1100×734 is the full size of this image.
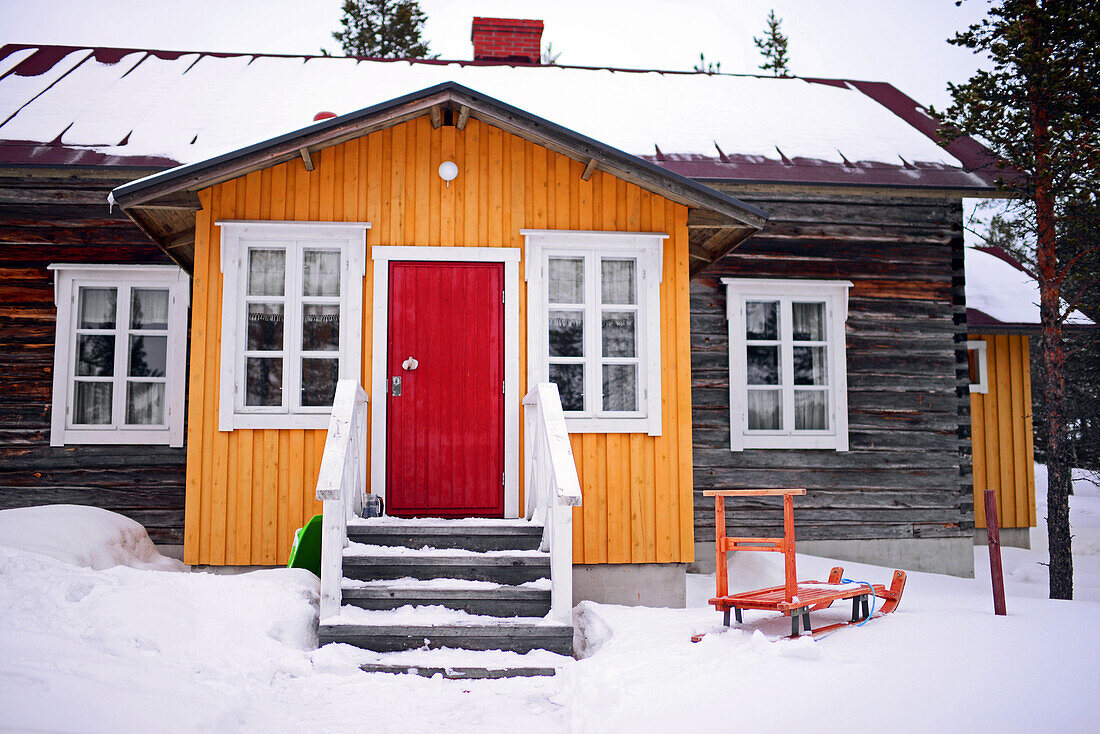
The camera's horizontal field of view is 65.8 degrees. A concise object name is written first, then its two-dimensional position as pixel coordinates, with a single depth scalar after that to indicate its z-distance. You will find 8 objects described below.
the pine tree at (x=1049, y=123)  8.64
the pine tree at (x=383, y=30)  24.02
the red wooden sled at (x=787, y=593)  5.70
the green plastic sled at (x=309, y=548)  6.40
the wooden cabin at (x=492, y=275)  7.01
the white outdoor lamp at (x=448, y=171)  7.30
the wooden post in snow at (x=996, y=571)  6.11
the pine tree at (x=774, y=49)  25.50
